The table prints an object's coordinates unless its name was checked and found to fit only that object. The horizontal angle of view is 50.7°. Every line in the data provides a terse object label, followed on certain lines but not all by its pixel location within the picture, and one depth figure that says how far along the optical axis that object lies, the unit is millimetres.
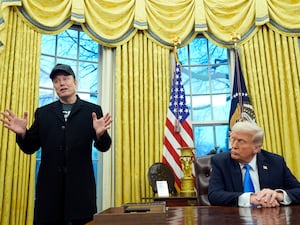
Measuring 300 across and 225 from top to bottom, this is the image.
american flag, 3416
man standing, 1739
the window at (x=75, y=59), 3635
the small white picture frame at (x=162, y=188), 3045
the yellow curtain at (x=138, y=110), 3389
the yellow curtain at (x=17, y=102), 2875
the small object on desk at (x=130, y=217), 760
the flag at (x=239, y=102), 3506
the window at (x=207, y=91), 3900
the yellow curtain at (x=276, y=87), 3533
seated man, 1695
